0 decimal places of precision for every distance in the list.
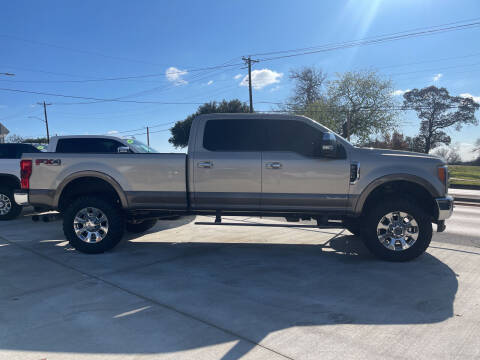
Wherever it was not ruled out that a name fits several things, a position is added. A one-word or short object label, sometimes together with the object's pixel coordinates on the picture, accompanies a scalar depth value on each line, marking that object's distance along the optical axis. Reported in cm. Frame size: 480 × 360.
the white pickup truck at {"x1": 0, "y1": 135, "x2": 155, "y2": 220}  745
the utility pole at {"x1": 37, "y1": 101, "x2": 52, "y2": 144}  5477
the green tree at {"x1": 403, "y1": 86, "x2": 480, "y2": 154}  5838
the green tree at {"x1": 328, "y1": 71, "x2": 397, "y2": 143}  3850
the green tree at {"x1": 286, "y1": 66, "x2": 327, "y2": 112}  4962
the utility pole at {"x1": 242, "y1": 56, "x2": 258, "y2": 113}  3267
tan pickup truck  518
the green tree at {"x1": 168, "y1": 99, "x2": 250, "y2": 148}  4932
